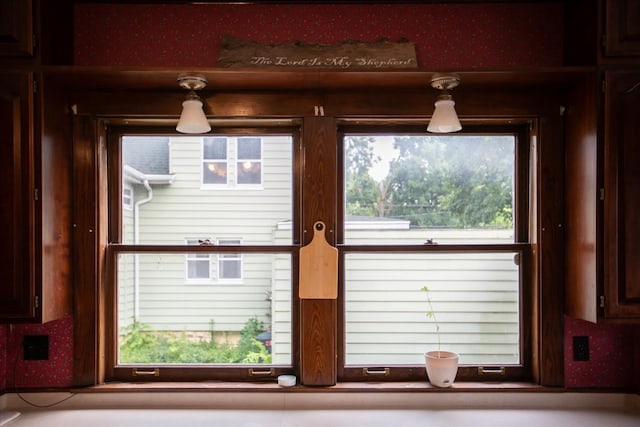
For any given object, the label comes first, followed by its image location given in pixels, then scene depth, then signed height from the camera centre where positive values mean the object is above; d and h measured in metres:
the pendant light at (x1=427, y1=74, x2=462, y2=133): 1.91 +0.38
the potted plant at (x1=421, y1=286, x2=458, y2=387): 2.07 -0.66
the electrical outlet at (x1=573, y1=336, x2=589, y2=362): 2.10 -0.58
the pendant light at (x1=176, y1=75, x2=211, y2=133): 1.90 +0.38
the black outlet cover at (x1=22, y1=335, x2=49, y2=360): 2.10 -0.57
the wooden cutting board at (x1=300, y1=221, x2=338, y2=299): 2.09 -0.24
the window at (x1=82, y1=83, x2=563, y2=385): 2.18 -0.21
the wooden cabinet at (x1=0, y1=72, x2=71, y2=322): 1.79 +0.04
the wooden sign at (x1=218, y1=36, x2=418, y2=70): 2.09 +0.65
